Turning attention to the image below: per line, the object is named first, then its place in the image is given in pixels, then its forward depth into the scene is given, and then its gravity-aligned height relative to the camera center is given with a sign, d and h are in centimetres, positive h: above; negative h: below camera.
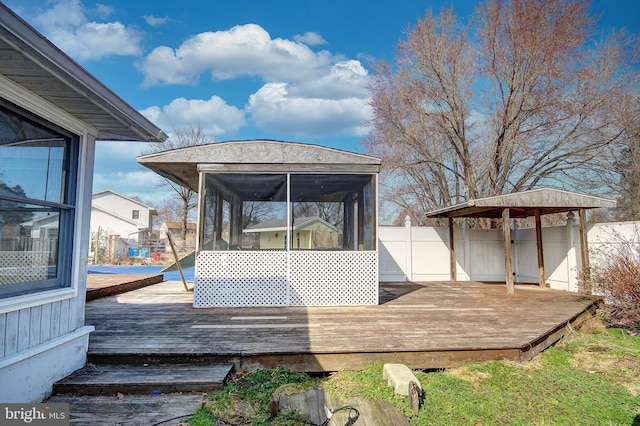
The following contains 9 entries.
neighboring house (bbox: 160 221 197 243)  2532 +154
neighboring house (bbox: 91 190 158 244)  2617 +279
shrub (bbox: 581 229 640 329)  544 -54
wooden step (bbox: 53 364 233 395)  288 -112
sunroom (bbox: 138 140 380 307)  581 +16
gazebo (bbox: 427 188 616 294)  712 +93
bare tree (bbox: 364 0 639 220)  1058 +494
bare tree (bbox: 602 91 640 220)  1034 +278
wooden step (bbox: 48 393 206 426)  244 -120
